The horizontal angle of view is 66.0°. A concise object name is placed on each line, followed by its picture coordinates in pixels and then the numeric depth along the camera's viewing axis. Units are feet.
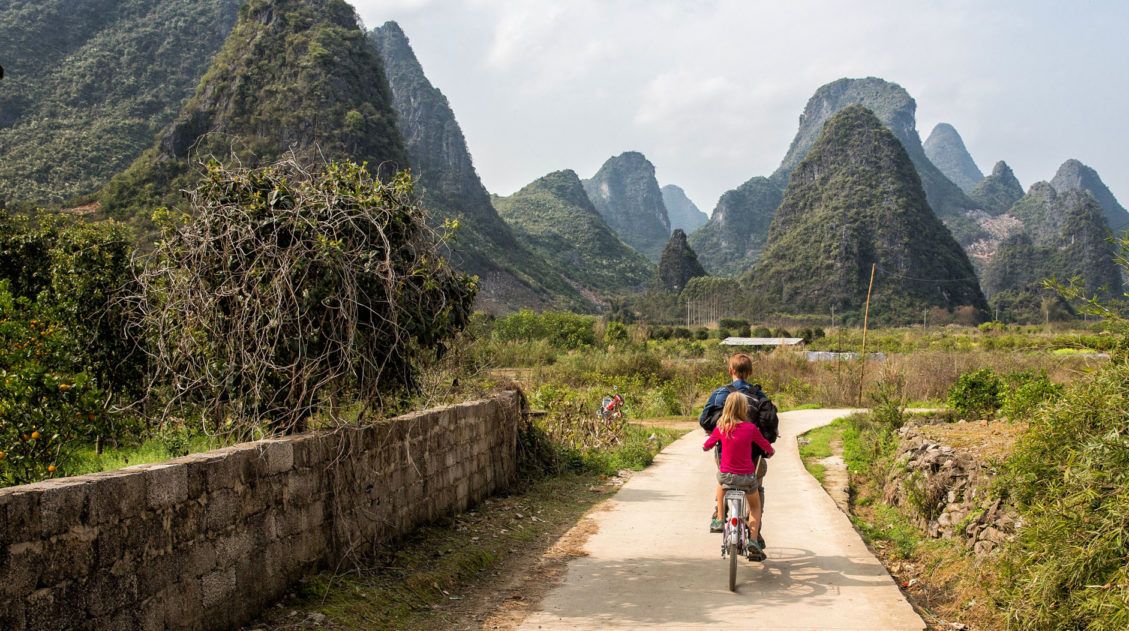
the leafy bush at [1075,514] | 15.55
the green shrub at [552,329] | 143.74
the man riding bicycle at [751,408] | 22.98
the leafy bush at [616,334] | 139.75
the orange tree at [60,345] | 21.77
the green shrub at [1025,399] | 31.39
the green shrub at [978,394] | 48.83
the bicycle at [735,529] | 21.39
